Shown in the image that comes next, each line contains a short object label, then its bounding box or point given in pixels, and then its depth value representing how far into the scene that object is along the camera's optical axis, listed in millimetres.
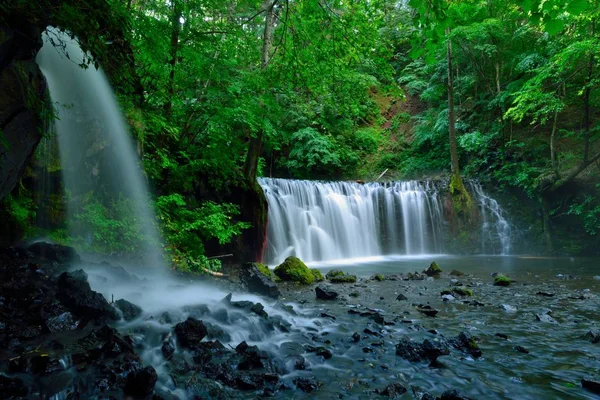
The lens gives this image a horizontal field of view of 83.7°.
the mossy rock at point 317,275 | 9432
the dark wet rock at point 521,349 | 4080
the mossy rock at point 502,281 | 8492
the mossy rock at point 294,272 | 8930
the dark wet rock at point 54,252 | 5754
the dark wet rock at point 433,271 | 10312
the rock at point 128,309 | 4552
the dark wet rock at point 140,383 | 2900
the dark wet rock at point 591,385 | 3145
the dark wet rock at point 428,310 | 5758
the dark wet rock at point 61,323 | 3808
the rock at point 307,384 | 3257
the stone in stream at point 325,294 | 7059
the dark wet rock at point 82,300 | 4246
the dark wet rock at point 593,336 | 4320
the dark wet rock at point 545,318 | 5247
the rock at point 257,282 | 7181
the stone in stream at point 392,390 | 3105
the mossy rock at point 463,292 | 7297
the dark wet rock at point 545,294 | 7098
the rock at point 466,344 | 4016
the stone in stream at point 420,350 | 3885
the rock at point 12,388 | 2633
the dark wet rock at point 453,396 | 2919
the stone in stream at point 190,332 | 3963
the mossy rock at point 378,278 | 9727
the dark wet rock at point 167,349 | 3701
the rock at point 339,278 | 9328
